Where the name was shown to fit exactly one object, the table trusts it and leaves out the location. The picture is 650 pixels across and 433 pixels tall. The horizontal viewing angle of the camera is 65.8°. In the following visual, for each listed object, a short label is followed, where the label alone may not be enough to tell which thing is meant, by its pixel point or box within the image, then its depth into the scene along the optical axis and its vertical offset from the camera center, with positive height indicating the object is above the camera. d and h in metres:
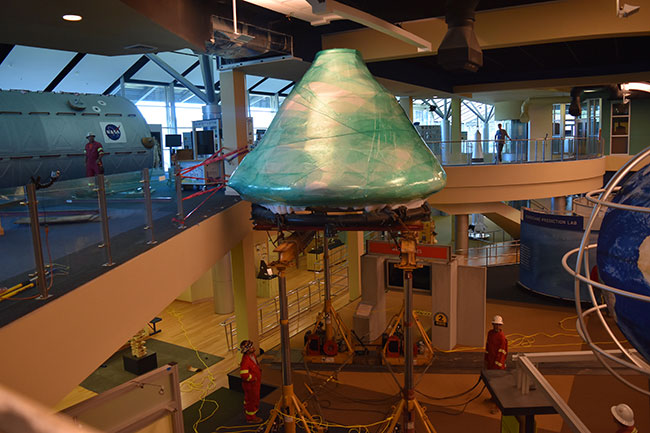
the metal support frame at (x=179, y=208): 7.11 -0.70
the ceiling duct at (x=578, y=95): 19.89 +1.95
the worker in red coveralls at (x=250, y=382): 8.43 -3.79
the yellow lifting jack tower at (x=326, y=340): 10.76 -4.06
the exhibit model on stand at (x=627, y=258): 1.89 -0.45
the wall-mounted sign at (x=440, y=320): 11.02 -3.71
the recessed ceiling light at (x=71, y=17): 5.20 +1.50
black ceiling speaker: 20.16 +1.77
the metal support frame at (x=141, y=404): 4.44 -2.30
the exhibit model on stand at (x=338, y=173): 6.40 -0.26
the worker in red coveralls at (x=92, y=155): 9.35 +0.12
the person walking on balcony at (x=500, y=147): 14.66 +0.02
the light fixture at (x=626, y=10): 6.60 +1.75
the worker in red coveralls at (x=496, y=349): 8.64 -3.45
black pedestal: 11.16 -4.53
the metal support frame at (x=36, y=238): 3.84 -0.57
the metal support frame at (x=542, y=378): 2.54 -1.33
